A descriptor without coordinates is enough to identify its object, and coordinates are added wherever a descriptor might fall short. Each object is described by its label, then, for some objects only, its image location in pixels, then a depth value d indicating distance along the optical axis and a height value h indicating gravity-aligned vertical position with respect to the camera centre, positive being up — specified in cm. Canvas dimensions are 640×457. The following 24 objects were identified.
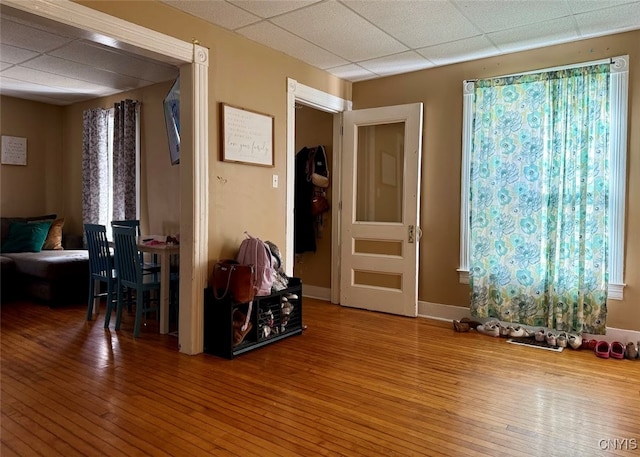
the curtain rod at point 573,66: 351 +125
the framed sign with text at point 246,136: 348 +64
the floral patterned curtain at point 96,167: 579 +62
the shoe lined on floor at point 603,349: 336 -97
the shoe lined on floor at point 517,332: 380 -95
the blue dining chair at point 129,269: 384 -47
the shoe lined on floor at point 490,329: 388 -95
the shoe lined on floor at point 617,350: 333 -97
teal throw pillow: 555 -29
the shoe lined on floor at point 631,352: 330 -96
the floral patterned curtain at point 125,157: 531 +69
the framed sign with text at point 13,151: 596 +85
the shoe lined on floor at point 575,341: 352 -95
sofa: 486 -55
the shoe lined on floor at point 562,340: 357 -95
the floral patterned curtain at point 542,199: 355 +17
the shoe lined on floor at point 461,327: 403 -96
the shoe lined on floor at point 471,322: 411 -94
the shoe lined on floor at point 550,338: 361 -95
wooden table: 390 -52
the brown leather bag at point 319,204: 522 +15
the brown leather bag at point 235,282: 320 -47
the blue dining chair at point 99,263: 419 -46
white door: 446 +10
